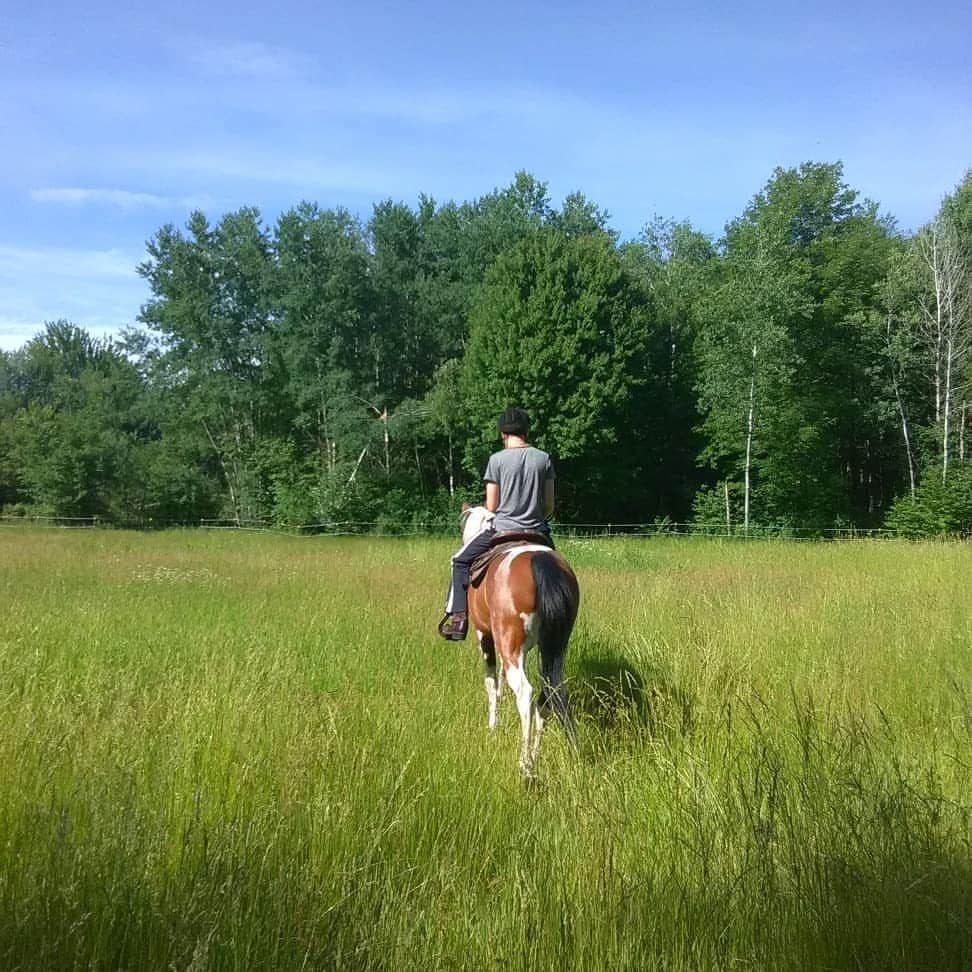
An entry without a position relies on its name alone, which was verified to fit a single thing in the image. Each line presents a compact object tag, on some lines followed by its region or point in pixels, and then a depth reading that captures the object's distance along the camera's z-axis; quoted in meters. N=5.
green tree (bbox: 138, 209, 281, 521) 37.34
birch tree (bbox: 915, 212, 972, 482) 30.44
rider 5.89
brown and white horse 4.82
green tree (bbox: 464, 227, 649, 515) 32.44
